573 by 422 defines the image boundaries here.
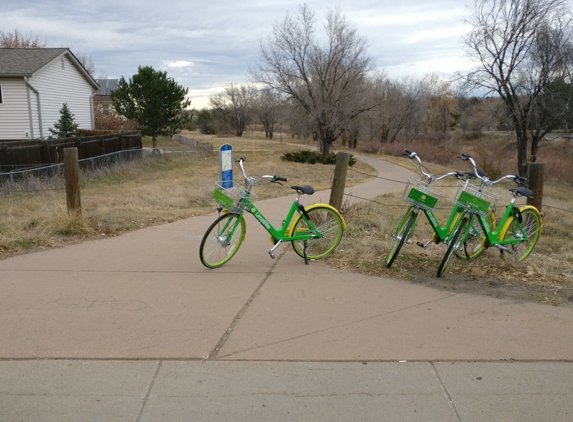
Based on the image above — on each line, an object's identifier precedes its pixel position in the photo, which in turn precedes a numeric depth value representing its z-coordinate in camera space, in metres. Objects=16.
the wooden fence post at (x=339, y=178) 7.55
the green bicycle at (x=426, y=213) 5.53
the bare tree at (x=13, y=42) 50.81
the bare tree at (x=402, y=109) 54.16
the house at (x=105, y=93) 51.20
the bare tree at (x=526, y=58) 22.73
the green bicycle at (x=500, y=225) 5.50
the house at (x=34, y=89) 25.41
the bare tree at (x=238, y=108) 80.12
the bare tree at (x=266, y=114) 73.19
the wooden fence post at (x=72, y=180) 7.66
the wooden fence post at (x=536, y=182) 7.39
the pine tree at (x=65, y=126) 25.72
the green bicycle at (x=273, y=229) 5.68
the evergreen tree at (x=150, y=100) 33.28
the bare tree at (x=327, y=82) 32.50
